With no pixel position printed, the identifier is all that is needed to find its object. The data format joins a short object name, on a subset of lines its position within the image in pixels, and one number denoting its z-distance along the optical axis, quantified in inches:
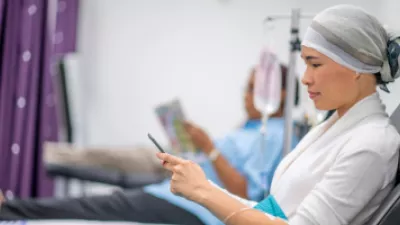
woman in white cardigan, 45.6
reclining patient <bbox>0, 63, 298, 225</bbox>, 92.0
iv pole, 81.6
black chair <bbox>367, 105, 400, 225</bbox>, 45.7
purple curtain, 119.1
